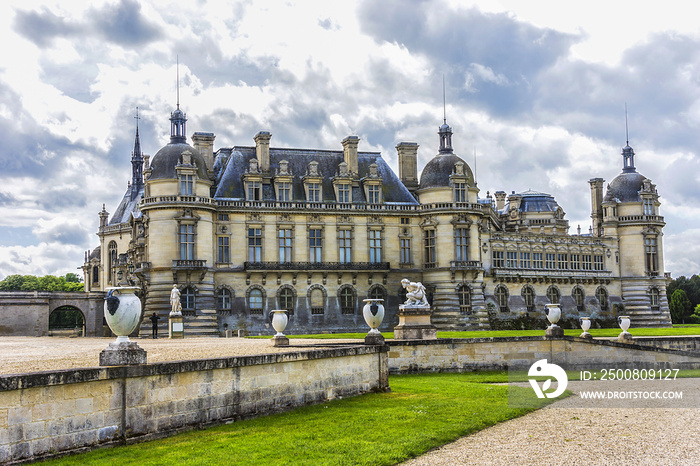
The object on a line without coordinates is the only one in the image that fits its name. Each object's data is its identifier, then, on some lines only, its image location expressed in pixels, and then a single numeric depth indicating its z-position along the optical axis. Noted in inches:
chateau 2164.1
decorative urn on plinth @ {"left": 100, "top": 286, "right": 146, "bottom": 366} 611.2
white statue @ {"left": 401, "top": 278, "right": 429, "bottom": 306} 1373.0
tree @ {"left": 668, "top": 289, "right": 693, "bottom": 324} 3961.6
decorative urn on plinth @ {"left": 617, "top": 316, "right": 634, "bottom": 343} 1496.7
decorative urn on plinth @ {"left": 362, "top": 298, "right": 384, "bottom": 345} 1044.5
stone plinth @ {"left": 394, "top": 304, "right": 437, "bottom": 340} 1362.0
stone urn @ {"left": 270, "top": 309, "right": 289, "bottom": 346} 1018.7
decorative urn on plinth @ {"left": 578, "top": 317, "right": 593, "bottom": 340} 1443.2
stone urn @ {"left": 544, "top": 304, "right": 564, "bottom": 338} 1430.9
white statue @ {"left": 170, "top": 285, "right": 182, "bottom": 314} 1845.5
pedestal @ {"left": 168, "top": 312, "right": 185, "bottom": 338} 1833.2
